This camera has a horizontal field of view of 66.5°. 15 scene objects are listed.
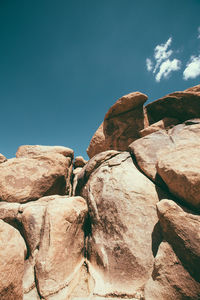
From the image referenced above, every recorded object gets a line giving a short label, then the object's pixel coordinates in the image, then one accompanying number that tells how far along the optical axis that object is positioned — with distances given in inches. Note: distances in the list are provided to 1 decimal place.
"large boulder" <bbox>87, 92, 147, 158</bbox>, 342.1
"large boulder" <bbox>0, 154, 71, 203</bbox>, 233.1
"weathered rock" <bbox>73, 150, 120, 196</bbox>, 240.7
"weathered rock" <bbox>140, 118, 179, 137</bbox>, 271.1
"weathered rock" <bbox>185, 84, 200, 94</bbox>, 306.3
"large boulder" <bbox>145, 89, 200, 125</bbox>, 267.9
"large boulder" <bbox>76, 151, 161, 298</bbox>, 140.9
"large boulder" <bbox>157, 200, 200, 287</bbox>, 117.8
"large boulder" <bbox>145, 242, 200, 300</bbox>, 112.1
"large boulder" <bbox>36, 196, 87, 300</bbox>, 141.4
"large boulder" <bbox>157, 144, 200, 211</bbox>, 141.4
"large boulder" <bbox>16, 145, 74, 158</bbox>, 302.9
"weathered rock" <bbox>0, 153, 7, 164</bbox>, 294.7
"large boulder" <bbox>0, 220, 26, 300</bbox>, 81.7
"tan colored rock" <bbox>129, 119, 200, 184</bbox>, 196.7
